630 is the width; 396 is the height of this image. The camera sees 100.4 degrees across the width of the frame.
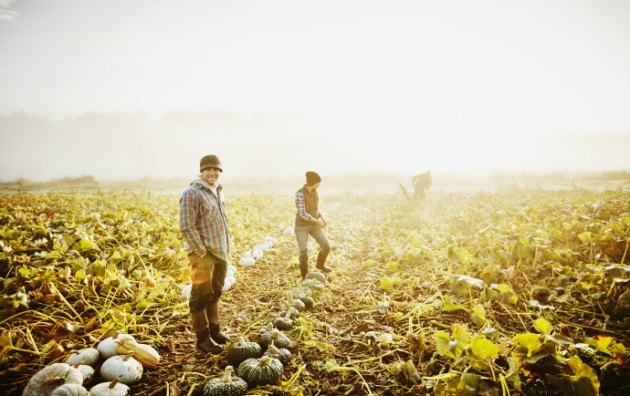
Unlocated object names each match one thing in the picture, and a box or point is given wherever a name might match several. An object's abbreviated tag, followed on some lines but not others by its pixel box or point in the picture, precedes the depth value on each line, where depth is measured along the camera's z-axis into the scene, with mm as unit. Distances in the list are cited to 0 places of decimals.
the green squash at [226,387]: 2642
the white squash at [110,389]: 2562
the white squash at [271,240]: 8664
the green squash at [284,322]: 3938
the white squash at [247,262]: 6719
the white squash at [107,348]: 3121
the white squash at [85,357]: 2934
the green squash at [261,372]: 2838
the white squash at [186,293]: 4800
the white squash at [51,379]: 2523
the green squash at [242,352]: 3234
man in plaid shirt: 3309
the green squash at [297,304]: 4477
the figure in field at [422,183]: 15000
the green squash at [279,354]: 3199
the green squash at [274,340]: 3439
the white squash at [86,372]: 2783
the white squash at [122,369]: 2832
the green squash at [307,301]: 4684
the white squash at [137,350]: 3047
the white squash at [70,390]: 2428
